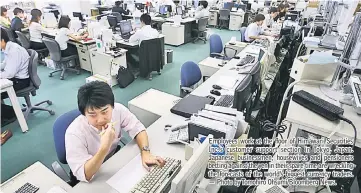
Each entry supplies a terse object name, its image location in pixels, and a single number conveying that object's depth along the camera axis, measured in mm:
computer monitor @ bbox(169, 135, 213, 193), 786
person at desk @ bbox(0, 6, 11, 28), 5020
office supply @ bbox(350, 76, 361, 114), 1431
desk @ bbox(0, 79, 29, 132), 2363
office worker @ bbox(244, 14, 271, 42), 4445
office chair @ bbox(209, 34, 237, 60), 3811
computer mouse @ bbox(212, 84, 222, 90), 2286
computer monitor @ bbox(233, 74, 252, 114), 1602
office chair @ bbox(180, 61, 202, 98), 2605
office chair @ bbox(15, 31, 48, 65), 4320
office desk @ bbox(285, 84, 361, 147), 1327
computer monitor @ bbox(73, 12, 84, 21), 5687
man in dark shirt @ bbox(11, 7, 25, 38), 4742
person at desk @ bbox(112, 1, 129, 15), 6699
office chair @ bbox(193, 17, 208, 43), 6357
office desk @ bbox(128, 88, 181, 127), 1986
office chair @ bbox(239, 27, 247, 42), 4751
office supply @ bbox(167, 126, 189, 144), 1453
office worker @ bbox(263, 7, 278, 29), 5416
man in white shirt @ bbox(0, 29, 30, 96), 2602
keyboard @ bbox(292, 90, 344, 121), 1390
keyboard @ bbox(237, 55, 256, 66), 2906
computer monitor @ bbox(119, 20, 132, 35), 4514
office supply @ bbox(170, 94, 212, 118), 1794
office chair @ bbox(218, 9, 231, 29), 7972
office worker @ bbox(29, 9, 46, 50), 4285
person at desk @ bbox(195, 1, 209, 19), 6536
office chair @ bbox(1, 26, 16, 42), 4608
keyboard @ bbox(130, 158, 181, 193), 1078
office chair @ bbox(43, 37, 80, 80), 3713
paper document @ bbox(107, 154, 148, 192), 1177
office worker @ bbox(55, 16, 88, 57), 3861
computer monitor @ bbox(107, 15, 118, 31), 5359
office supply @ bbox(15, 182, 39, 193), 1193
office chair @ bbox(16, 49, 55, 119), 2723
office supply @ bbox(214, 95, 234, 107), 1912
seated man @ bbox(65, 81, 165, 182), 1183
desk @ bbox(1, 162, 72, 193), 1215
